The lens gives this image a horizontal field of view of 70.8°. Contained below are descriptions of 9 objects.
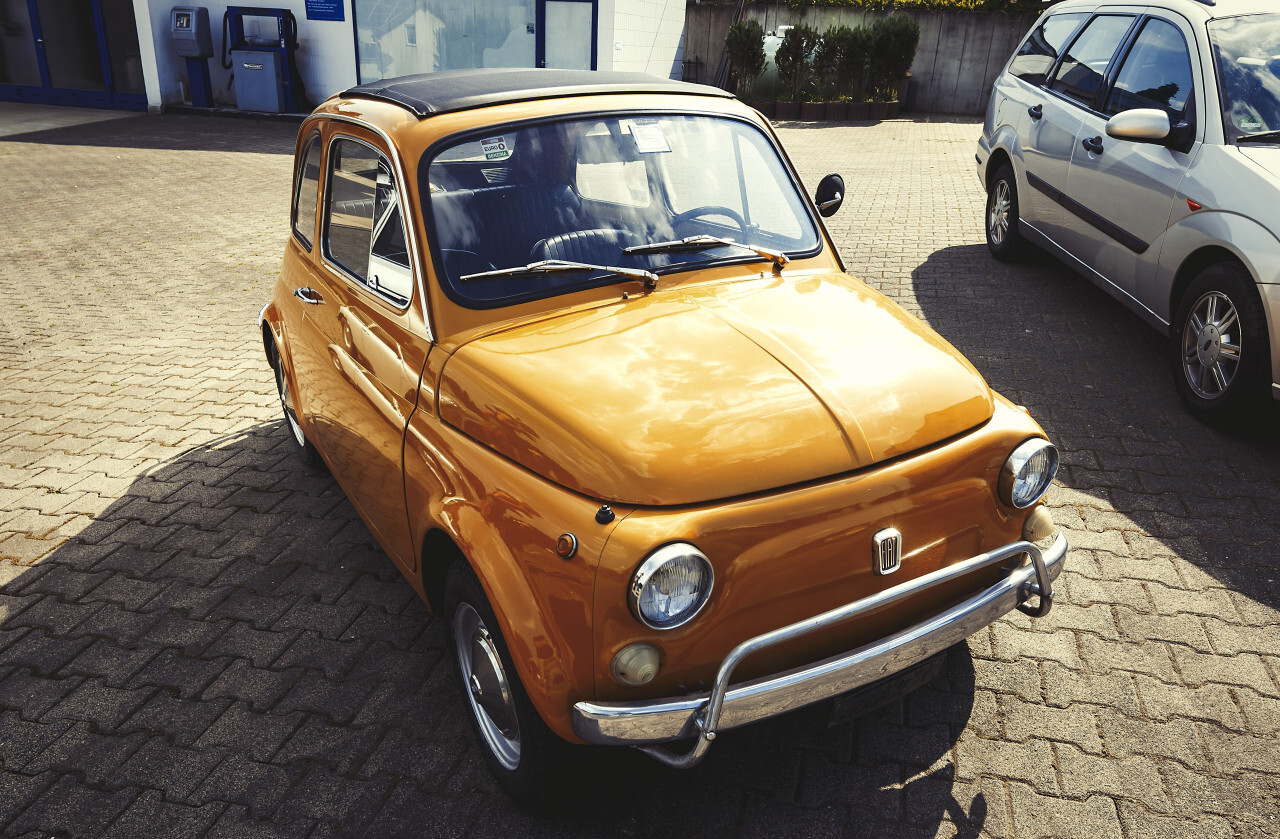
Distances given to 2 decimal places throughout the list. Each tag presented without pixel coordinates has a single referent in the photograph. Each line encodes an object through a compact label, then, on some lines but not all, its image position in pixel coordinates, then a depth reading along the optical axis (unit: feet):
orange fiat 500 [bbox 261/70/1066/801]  7.11
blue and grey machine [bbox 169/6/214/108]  54.60
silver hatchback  15.15
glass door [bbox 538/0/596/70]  53.31
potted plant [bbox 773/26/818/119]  61.57
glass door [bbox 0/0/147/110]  58.80
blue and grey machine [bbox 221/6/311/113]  54.03
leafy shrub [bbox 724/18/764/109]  62.13
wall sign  54.03
